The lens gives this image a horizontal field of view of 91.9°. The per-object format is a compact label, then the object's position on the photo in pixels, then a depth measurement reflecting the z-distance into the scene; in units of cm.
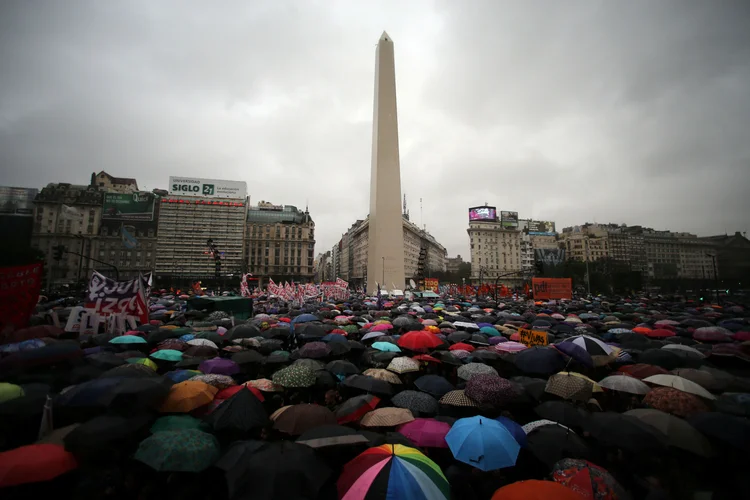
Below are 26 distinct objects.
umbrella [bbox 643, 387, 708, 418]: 512
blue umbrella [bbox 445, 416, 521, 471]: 395
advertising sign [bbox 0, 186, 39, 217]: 6042
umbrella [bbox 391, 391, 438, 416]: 568
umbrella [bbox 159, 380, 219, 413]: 517
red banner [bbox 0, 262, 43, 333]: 788
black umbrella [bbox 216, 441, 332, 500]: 323
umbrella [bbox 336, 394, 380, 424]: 529
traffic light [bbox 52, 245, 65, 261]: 1878
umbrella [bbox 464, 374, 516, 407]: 545
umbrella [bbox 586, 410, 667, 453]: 417
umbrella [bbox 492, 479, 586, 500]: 287
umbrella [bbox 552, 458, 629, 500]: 346
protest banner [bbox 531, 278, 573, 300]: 2647
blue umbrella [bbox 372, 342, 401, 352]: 904
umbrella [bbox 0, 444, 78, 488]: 326
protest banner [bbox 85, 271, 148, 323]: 1079
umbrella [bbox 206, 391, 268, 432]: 447
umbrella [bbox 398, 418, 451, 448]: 468
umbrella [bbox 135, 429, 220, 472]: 367
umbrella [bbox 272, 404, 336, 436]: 475
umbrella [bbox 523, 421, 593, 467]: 424
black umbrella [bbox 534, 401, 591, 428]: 503
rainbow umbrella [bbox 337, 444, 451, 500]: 311
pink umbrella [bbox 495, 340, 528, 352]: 894
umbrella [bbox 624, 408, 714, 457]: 429
